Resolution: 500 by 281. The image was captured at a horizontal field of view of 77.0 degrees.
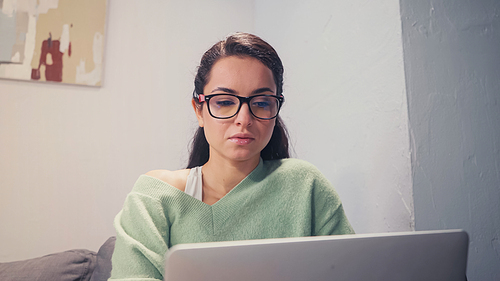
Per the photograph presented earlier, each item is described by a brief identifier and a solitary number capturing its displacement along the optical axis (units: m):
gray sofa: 1.17
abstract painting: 1.61
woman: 0.71
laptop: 0.34
